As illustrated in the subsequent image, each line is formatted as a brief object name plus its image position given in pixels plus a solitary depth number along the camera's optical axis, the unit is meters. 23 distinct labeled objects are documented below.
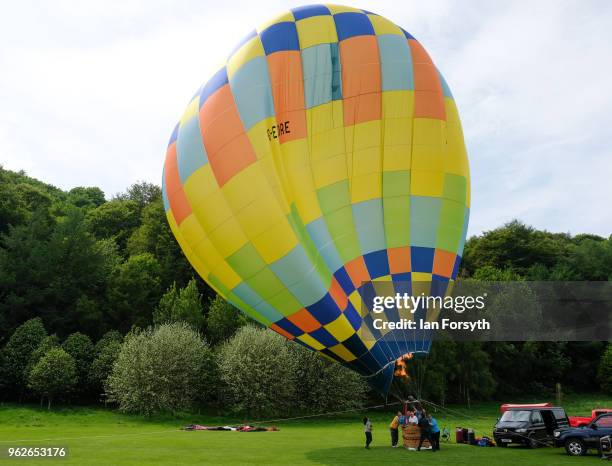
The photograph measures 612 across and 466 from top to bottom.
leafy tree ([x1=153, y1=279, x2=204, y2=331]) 52.69
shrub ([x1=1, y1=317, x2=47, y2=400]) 45.62
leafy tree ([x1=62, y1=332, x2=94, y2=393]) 46.53
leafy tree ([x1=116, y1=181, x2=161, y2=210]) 92.19
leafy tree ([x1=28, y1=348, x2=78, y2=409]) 43.03
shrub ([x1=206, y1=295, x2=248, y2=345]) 52.88
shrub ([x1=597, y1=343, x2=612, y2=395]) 57.06
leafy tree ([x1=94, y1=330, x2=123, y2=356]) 48.16
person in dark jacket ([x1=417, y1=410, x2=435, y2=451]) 17.64
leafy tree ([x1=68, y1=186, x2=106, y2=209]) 96.70
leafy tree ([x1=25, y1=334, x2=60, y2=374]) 45.10
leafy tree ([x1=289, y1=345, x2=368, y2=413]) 44.16
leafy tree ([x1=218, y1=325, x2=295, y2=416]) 42.44
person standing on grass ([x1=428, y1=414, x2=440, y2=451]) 17.88
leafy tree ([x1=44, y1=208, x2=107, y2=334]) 55.19
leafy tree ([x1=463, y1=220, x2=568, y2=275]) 78.44
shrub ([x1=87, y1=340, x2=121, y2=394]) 46.12
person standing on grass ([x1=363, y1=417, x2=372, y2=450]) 19.42
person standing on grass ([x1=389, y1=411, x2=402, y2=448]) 19.67
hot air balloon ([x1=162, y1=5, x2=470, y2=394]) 15.88
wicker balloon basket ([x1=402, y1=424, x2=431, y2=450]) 18.41
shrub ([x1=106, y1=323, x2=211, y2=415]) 42.16
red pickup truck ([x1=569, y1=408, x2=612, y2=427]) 23.16
